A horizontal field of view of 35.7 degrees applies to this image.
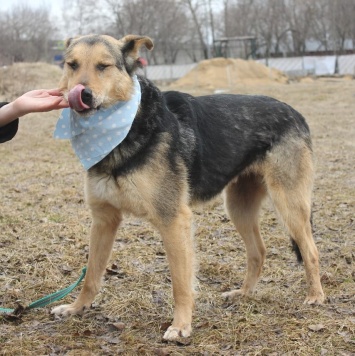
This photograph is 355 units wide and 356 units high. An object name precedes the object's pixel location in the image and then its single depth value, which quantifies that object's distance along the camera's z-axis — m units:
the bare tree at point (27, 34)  36.27
